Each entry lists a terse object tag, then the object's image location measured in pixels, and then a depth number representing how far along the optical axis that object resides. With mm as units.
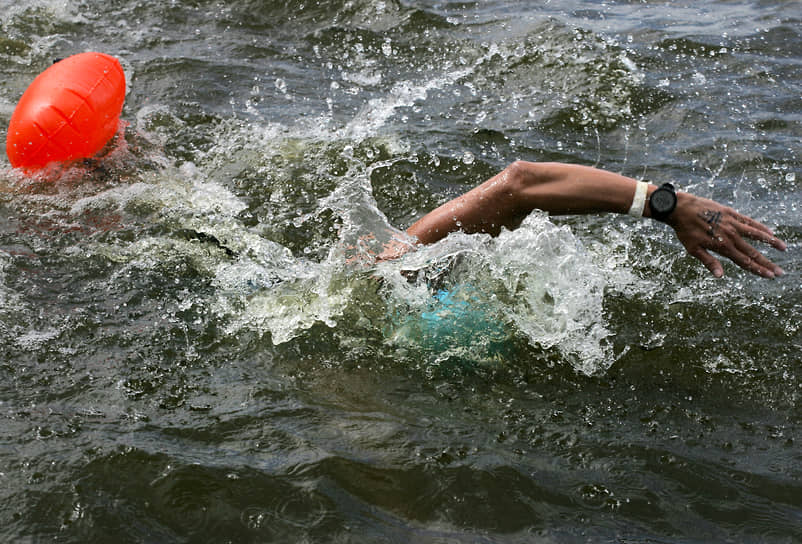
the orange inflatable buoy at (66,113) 4820
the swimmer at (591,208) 3369
